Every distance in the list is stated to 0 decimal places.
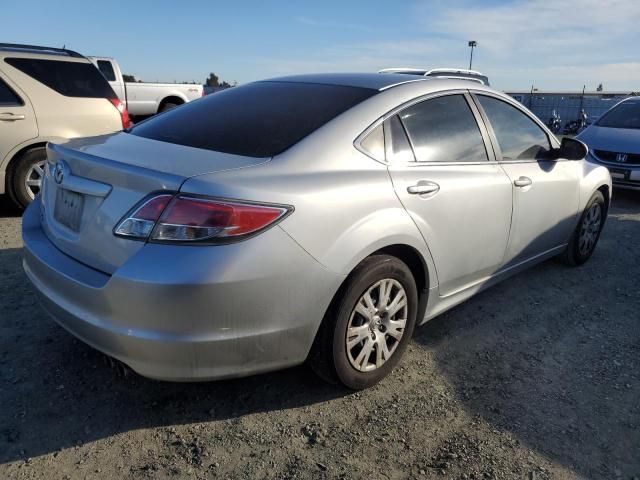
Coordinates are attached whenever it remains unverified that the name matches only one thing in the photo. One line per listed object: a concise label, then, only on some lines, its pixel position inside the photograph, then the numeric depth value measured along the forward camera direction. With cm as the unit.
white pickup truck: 1347
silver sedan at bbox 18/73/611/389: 209
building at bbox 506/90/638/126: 2602
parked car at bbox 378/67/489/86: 1021
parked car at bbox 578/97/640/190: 770
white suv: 562
